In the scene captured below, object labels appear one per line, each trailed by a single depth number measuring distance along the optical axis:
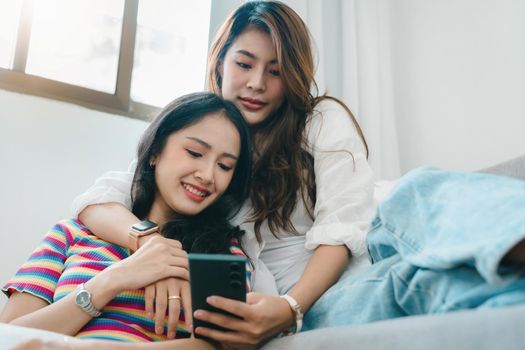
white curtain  2.00
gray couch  0.32
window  1.48
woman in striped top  0.73
